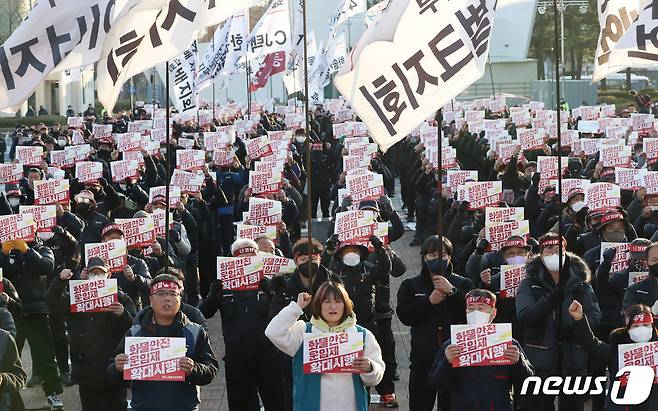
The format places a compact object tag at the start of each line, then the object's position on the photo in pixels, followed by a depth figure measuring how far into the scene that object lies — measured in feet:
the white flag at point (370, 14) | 116.88
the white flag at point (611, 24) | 41.29
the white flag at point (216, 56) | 104.88
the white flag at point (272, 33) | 105.91
